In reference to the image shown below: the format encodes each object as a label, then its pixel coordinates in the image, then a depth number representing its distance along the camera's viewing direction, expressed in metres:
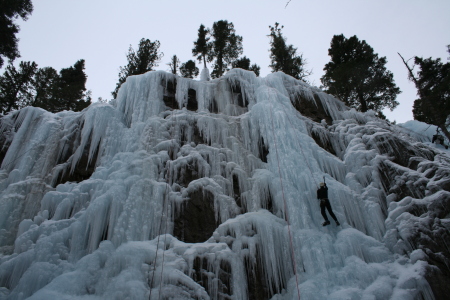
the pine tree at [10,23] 11.06
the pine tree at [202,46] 19.11
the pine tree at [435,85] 12.30
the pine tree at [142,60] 16.22
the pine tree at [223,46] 18.56
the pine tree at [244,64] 18.36
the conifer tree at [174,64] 18.01
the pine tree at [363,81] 15.02
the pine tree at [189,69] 19.12
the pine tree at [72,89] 15.14
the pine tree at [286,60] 17.75
